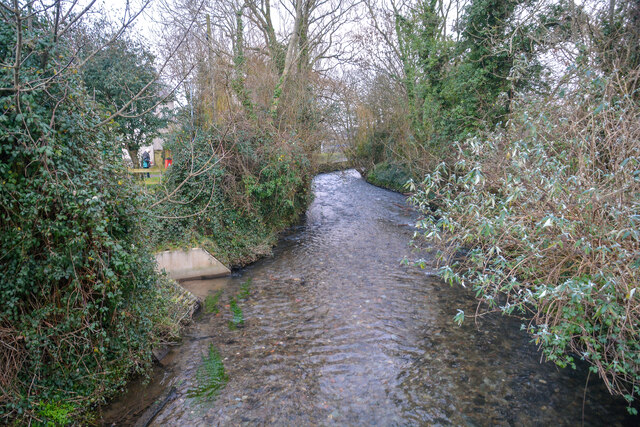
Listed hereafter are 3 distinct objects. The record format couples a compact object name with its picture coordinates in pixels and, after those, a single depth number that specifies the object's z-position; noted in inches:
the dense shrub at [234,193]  412.8
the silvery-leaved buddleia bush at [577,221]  163.6
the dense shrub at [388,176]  848.9
